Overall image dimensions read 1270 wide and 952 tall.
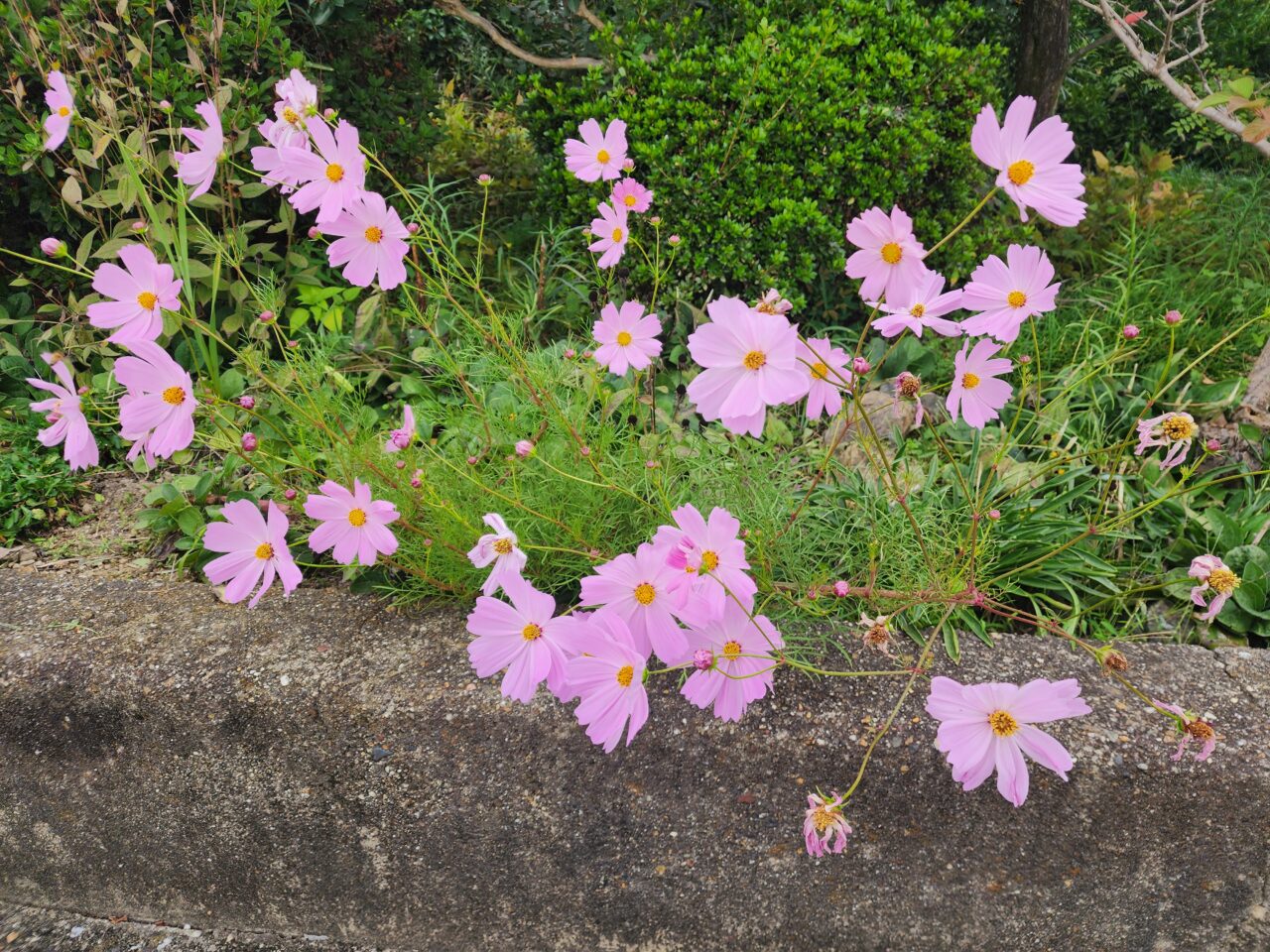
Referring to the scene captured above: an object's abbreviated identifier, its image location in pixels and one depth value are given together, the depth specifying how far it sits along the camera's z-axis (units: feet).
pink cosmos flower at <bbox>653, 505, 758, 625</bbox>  3.15
